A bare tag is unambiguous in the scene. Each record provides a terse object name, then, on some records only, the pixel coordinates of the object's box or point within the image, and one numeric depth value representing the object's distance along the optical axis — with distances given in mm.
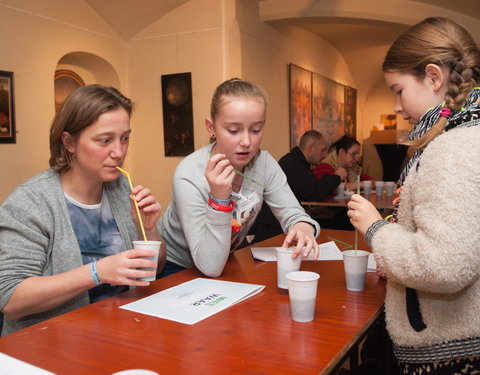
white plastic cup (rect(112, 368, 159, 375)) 668
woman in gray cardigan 1249
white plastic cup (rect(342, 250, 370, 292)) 1317
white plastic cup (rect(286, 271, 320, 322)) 1075
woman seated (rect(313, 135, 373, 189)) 5309
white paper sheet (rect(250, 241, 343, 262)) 1733
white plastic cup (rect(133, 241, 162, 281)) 1251
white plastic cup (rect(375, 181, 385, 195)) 4652
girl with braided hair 918
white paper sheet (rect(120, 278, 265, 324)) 1146
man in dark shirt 4238
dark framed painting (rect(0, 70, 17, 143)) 3764
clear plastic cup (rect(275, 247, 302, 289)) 1312
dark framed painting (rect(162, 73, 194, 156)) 5074
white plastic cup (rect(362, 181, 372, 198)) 4707
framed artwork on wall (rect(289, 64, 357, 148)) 6438
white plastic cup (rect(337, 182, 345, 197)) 4742
